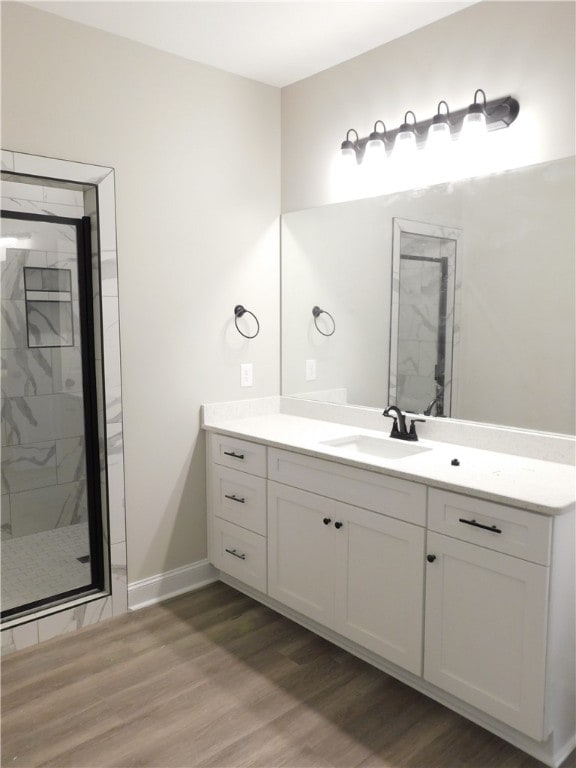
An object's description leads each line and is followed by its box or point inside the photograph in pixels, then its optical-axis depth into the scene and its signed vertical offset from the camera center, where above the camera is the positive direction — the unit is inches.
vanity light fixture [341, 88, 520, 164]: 89.4 +32.9
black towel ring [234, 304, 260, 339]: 124.5 +3.5
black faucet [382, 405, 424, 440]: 103.4 -17.1
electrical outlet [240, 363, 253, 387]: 127.0 -9.5
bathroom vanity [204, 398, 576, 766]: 70.9 -31.8
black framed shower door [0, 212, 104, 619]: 109.9 -18.4
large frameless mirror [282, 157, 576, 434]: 86.7 +5.4
